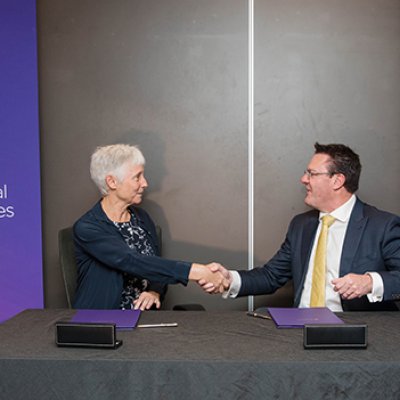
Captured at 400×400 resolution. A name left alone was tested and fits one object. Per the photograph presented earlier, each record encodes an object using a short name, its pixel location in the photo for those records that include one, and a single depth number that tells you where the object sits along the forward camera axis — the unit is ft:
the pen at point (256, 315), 7.34
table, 5.60
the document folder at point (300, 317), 6.78
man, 9.14
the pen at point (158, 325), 6.88
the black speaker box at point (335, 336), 5.94
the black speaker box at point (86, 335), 5.98
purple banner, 11.46
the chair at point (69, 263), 9.83
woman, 9.17
